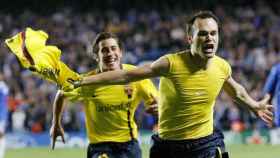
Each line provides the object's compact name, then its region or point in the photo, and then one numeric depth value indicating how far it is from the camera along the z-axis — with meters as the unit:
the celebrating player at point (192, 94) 12.35
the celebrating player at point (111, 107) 14.24
